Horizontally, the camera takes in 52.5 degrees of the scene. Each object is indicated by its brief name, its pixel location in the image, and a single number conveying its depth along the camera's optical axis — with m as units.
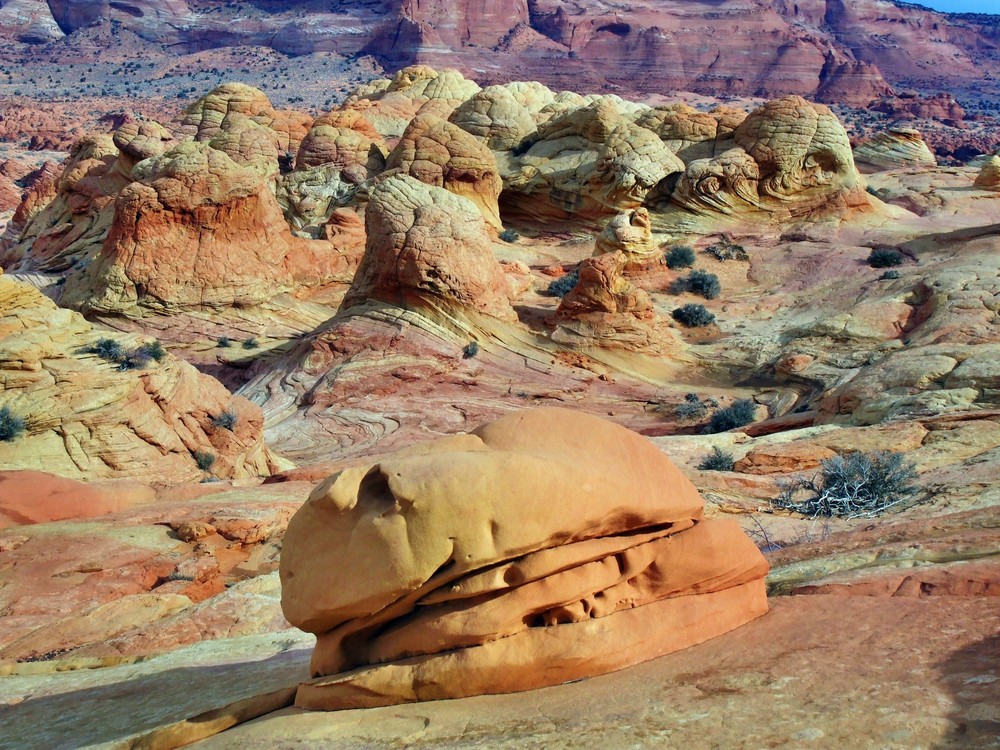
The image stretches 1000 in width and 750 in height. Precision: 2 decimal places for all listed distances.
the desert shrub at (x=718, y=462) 12.80
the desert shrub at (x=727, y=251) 28.52
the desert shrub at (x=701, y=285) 26.20
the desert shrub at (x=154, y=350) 15.38
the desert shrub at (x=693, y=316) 24.05
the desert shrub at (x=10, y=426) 13.31
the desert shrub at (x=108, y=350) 14.98
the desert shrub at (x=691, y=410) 19.25
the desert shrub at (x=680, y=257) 27.67
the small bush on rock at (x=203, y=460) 14.82
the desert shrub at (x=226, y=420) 15.27
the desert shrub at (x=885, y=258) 25.91
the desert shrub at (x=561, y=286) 24.41
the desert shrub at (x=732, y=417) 18.11
